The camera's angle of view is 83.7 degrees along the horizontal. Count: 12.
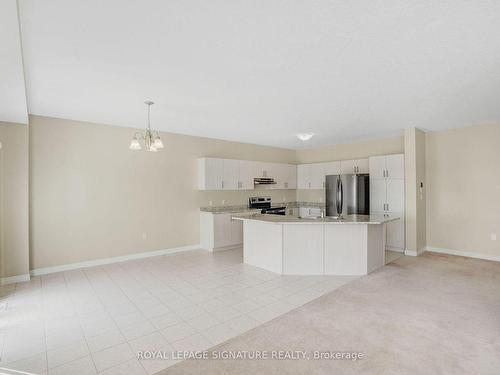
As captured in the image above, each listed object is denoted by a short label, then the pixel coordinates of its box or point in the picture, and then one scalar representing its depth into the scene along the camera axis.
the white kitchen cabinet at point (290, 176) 8.24
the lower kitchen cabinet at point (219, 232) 6.30
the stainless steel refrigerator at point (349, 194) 6.50
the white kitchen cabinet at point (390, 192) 6.04
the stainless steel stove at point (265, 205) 7.63
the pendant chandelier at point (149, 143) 3.91
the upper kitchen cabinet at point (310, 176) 7.94
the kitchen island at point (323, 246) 4.58
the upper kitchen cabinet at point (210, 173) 6.47
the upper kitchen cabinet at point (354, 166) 7.00
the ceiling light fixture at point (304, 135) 5.58
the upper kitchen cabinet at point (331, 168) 7.52
